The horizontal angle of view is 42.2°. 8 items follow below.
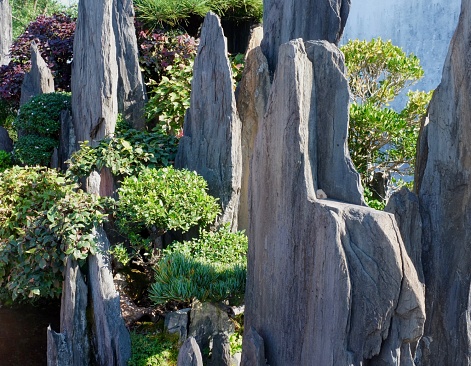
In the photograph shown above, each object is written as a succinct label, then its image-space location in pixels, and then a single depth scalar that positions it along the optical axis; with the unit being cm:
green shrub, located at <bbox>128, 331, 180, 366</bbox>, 633
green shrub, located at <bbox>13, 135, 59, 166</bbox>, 1000
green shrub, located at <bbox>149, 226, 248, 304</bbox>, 611
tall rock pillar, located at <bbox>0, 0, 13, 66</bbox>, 1727
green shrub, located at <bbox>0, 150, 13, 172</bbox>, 1045
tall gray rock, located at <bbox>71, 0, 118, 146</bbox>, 898
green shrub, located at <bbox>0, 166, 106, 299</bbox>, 672
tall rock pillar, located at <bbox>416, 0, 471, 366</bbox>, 520
